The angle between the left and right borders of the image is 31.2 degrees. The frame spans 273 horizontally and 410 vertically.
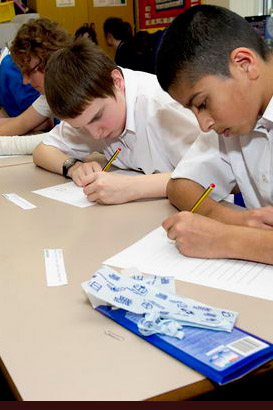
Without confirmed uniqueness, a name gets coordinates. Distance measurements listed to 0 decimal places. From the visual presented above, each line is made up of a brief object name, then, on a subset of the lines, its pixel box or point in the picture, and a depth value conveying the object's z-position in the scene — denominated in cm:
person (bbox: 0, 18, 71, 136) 217
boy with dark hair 100
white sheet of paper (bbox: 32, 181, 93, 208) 148
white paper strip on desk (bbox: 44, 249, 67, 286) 95
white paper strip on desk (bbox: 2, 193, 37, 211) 148
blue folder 64
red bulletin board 455
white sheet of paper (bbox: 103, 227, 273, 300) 88
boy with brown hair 146
